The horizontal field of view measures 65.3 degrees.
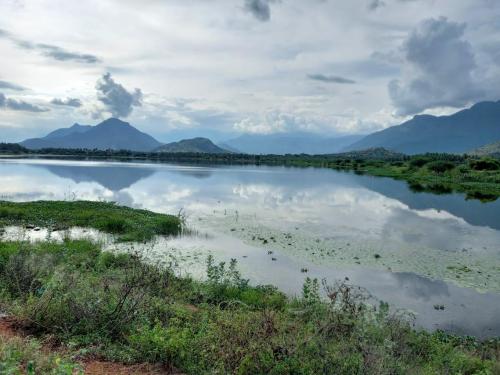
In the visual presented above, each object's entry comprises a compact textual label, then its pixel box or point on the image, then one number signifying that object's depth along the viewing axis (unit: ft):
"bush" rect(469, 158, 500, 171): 332.39
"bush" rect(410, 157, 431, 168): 403.13
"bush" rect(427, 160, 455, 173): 357.82
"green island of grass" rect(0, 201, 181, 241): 95.25
